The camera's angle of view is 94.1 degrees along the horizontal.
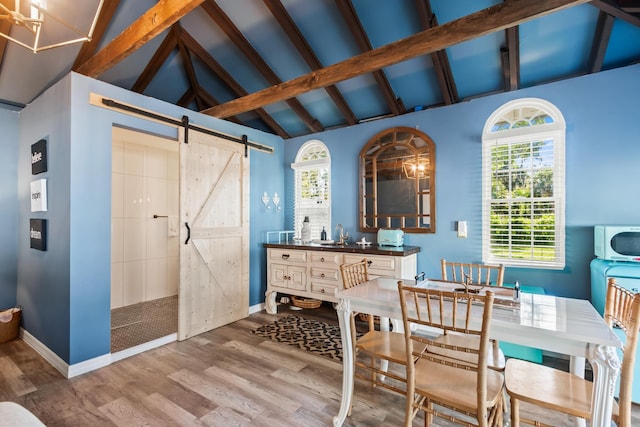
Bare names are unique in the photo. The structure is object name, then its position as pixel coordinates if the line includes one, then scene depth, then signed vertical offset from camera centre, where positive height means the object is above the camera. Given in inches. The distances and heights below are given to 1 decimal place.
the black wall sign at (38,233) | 119.3 -8.1
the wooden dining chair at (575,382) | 53.4 -35.8
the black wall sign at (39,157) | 120.0 +23.5
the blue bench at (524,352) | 107.3 -50.9
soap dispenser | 175.5 -11.0
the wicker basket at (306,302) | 174.4 -52.4
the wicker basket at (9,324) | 131.4 -49.3
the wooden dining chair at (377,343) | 78.6 -36.8
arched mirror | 148.6 +16.7
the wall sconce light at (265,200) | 183.6 +8.3
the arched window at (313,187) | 183.2 +17.1
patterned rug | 124.5 -56.4
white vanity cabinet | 133.3 -26.1
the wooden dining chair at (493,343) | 77.1 -37.1
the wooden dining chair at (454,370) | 57.0 -35.6
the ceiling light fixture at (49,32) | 113.5 +71.8
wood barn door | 139.7 -10.3
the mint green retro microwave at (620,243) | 98.5 -10.0
